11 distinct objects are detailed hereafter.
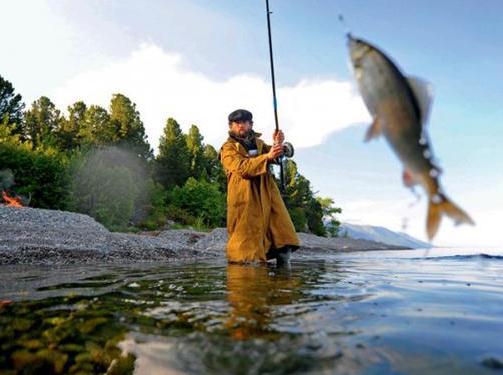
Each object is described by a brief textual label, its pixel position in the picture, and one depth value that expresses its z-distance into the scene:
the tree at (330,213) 58.03
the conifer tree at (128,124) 45.66
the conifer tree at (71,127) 49.62
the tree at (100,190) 25.05
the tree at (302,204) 47.81
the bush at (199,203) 39.84
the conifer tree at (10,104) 48.53
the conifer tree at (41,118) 51.89
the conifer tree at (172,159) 49.44
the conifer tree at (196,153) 53.03
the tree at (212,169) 53.81
